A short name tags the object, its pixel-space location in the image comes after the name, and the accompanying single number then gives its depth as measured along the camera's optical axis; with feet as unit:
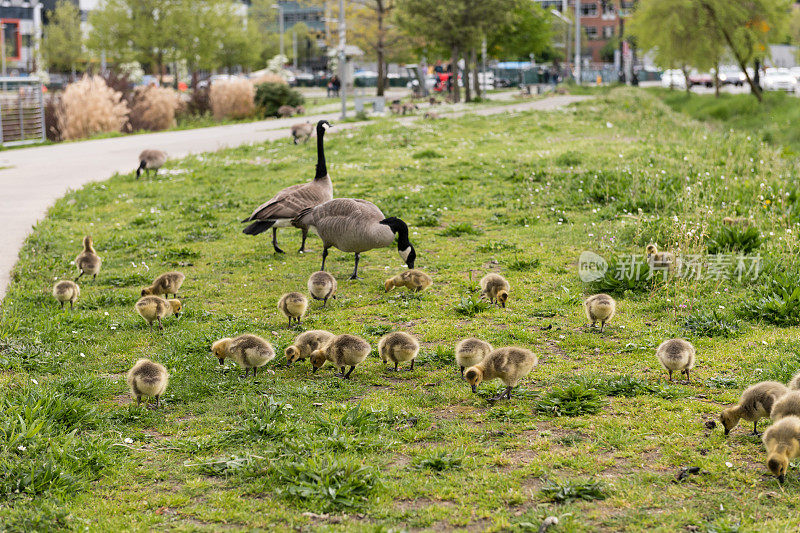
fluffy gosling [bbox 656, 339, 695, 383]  21.72
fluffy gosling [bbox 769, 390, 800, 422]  17.22
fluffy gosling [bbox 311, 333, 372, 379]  22.45
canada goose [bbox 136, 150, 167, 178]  60.90
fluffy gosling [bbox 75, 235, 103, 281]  33.47
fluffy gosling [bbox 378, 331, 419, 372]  23.08
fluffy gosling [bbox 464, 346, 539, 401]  20.90
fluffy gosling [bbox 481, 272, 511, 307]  29.60
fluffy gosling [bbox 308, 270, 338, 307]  29.40
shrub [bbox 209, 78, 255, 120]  126.11
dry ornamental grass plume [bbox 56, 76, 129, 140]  96.22
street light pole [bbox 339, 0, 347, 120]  116.40
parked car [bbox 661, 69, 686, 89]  241.96
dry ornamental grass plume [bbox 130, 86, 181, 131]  109.81
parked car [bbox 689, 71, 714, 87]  251.31
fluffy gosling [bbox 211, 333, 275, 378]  22.62
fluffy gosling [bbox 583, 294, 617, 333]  26.14
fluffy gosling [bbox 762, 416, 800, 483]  16.07
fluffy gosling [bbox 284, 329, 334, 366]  23.61
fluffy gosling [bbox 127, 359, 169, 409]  20.56
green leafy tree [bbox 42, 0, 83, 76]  239.71
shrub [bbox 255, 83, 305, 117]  132.67
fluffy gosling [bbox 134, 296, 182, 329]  27.27
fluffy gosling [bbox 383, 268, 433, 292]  31.12
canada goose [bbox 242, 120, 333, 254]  36.14
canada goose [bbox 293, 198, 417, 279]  32.32
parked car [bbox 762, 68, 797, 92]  208.30
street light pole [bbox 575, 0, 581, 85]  242.37
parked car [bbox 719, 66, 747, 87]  250.53
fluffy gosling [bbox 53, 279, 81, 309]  29.48
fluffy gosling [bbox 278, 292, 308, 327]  27.20
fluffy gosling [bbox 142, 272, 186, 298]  30.40
